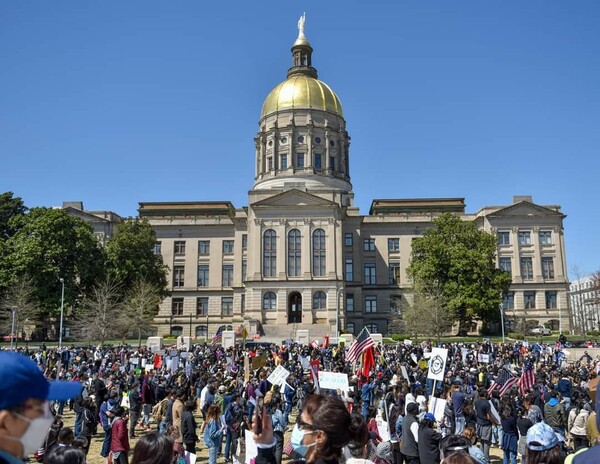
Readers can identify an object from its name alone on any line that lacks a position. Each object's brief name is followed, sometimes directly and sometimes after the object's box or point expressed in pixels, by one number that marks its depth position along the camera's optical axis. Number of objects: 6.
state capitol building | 63.16
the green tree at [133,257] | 58.06
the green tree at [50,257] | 50.78
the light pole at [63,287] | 47.76
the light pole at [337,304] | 59.02
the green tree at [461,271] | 58.72
